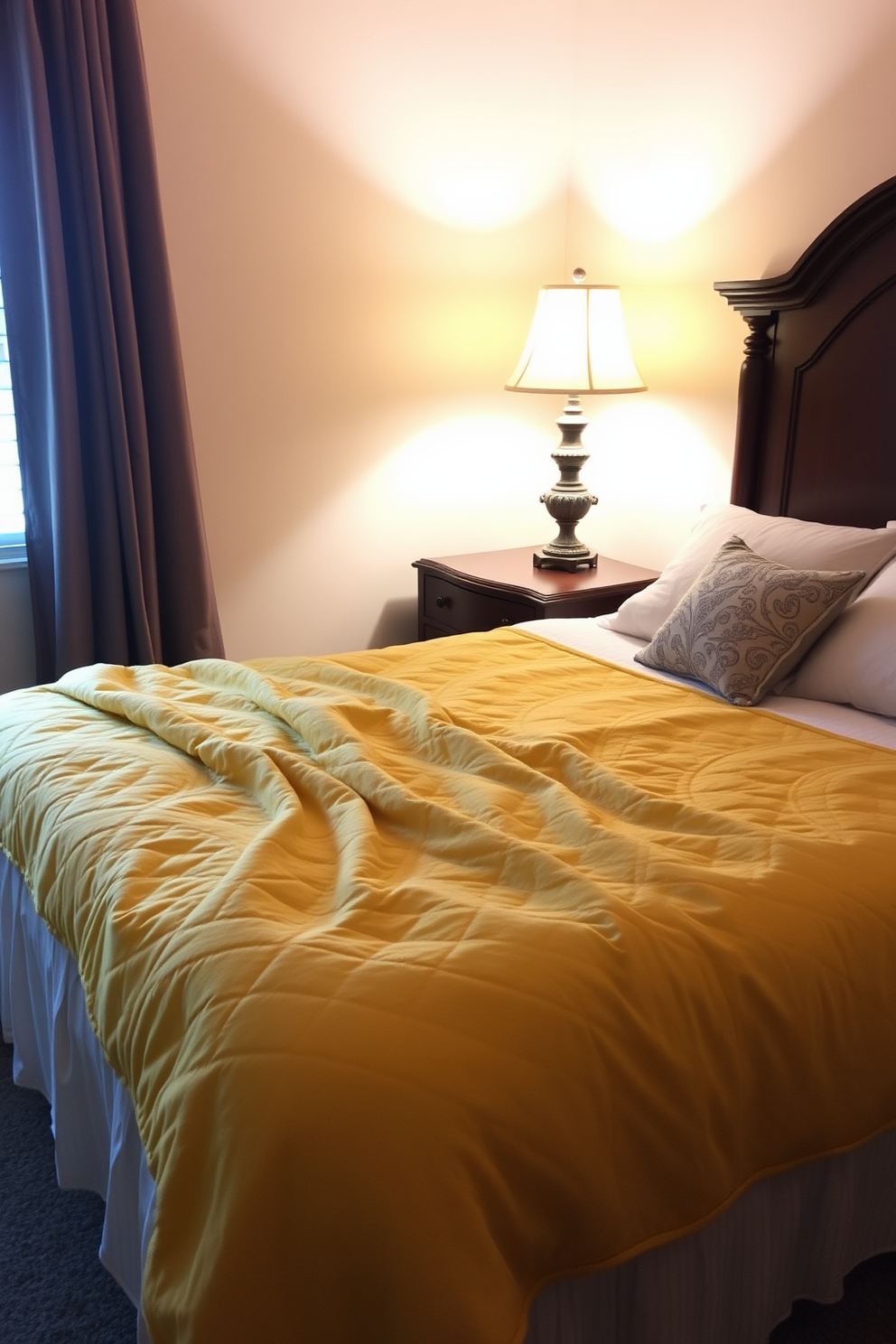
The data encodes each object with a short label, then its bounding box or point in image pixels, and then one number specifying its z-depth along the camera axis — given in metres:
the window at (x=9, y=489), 2.88
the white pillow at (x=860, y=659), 1.96
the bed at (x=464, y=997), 0.99
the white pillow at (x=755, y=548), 2.20
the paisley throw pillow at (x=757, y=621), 2.04
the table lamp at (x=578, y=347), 3.01
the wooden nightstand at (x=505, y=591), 2.97
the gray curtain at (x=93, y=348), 2.56
